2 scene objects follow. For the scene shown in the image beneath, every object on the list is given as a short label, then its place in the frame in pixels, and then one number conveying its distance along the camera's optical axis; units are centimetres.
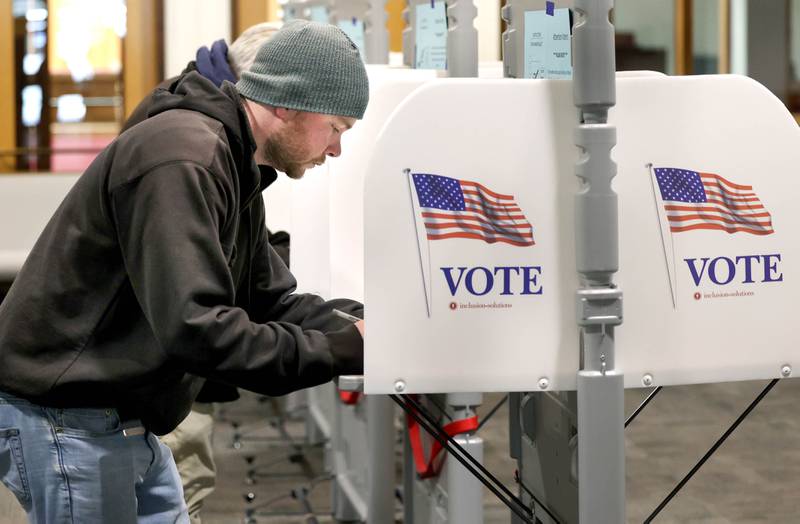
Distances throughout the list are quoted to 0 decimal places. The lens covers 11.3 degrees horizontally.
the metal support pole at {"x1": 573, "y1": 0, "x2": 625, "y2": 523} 641
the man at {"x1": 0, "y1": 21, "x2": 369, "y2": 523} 619
